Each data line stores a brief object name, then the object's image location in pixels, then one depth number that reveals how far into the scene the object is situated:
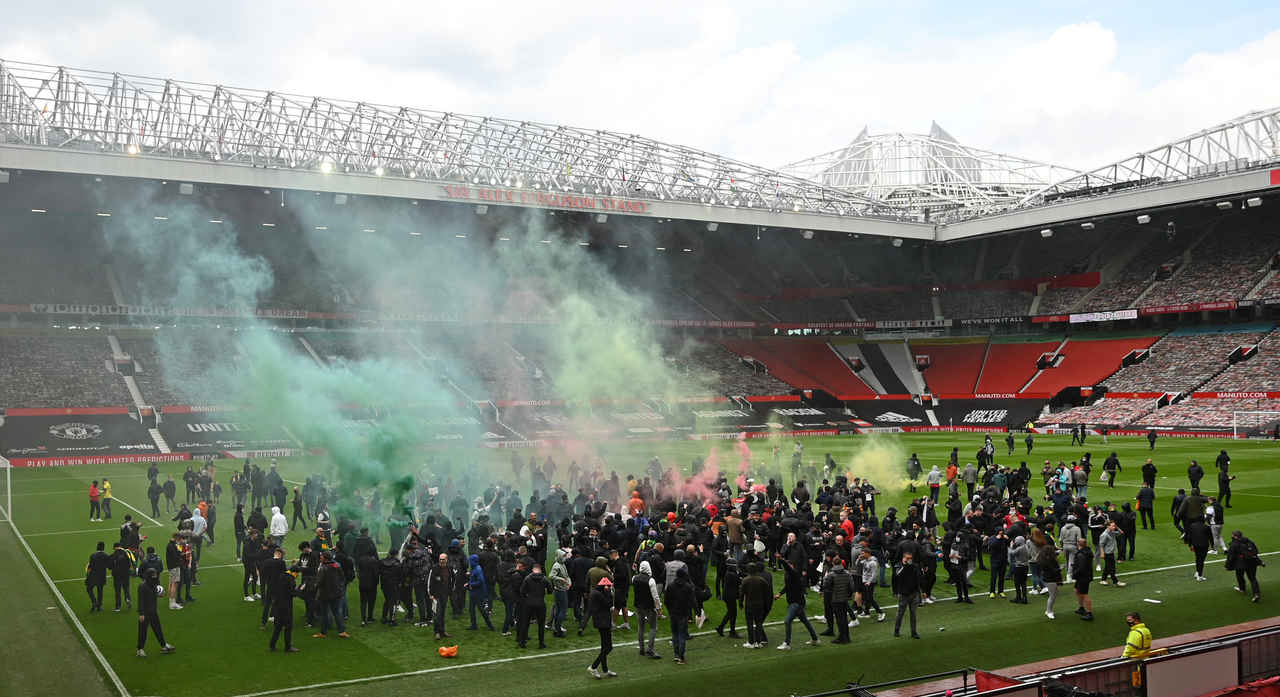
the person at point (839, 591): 12.95
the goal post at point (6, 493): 25.46
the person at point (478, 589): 13.98
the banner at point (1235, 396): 45.16
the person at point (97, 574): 14.97
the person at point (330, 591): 13.45
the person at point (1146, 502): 21.17
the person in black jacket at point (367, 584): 14.18
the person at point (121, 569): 14.87
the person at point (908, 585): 13.15
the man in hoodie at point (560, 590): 13.70
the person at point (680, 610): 12.51
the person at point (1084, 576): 14.02
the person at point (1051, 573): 14.11
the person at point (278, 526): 17.67
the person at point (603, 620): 11.88
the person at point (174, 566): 14.81
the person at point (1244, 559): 15.02
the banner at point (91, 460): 37.75
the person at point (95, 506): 24.31
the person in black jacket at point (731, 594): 13.51
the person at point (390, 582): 14.33
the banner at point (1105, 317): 58.28
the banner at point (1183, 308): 53.81
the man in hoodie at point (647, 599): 12.62
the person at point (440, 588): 13.44
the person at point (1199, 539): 15.96
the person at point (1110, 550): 16.47
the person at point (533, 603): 12.92
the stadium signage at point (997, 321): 65.75
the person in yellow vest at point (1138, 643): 10.58
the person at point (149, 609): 12.50
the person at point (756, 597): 12.64
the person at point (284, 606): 12.64
